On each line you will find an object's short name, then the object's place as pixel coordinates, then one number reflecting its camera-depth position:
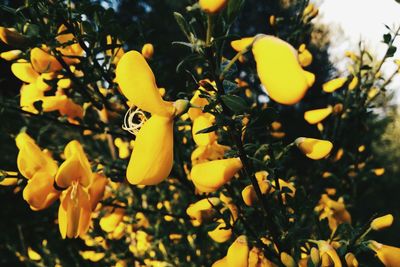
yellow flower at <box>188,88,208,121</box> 0.15
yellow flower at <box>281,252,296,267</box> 0.13
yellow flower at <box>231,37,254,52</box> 0.15
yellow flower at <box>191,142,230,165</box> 0.17
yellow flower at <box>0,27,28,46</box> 0.17
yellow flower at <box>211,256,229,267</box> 0.14
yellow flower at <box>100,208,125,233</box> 0.22
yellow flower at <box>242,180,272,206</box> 0.14
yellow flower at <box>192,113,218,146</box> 0.14
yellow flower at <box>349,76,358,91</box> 0.26
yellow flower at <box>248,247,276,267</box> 0.14
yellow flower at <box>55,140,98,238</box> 0.15
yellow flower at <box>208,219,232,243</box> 0.16
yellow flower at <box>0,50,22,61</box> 0.19
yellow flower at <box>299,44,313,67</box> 0.23
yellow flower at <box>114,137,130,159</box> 0.27
